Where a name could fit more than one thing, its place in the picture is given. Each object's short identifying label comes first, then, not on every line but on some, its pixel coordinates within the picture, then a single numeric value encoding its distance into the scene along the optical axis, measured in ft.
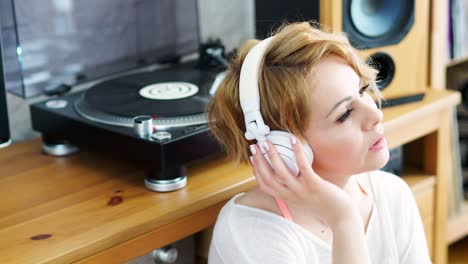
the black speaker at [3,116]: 5.33
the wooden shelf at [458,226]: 7.27
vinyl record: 5.64
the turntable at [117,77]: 5.41
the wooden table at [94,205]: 4.89
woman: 4.72
